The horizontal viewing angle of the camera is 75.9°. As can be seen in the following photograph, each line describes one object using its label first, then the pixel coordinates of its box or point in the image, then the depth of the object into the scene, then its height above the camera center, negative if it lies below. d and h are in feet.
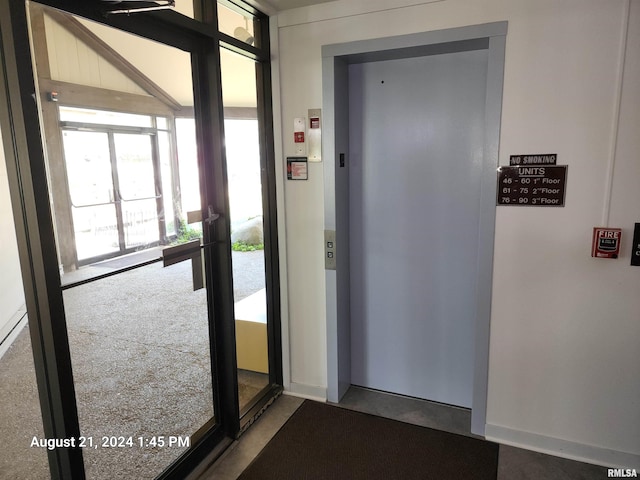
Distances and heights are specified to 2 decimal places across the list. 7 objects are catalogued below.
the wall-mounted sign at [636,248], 6.31 -1.27
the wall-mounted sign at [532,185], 6.64 -0.29
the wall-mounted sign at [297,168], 8.37 +0.07
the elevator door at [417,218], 7.81 -0.99
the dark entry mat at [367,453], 6.89 -5.00
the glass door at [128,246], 4.87 -1.01
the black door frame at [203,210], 4.17 -0.46
